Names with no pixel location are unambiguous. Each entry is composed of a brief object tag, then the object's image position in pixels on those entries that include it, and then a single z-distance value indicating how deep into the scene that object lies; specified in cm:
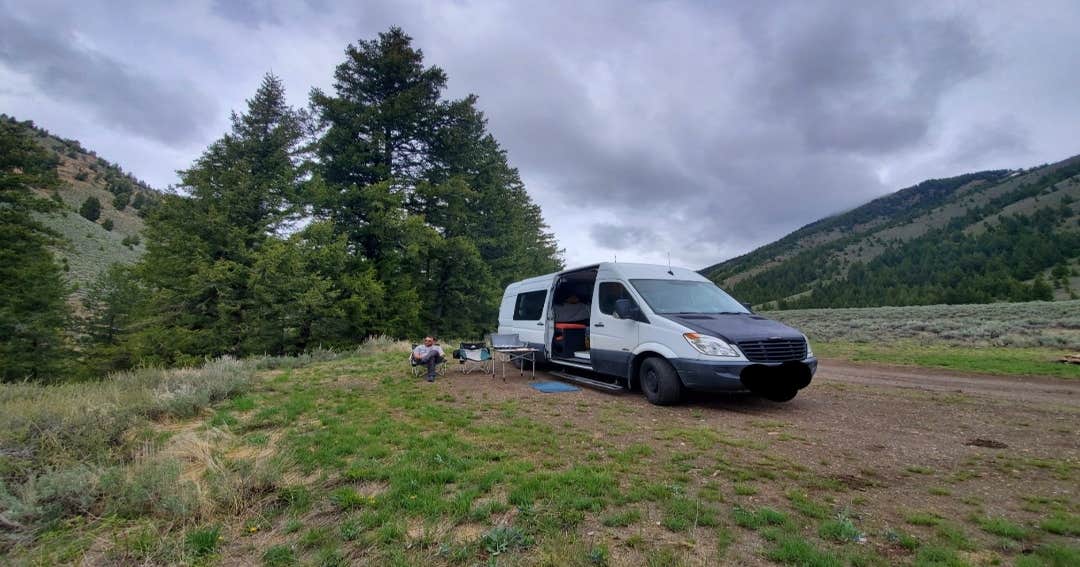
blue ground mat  795
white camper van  601
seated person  914
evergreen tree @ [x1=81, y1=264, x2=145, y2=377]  2572
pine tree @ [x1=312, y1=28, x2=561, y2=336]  1994
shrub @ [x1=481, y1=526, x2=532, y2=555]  252
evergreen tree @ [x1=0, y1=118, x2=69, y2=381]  1927
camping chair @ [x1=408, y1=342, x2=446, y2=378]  934
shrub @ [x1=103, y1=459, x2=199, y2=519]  307
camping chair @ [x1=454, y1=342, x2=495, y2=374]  1001
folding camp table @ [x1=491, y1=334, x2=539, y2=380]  981
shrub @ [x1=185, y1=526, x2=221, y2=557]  266
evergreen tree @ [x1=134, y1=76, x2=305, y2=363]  1770
